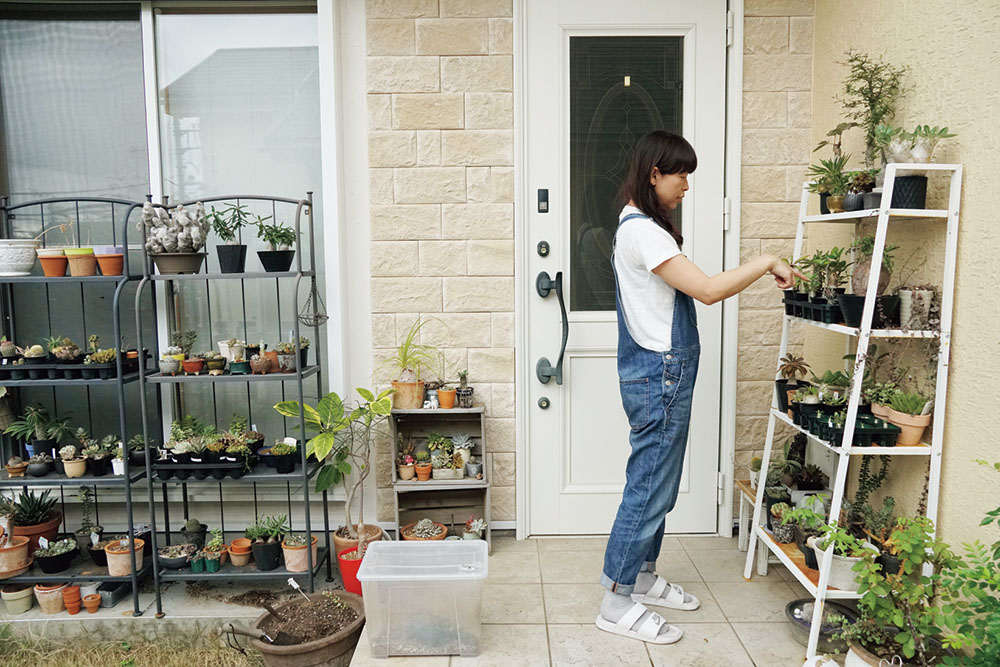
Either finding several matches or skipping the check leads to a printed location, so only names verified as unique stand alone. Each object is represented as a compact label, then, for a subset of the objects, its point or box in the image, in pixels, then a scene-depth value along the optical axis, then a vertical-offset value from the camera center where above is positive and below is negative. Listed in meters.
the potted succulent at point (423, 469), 2.97 -0.92
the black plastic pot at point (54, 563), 2.78 -1.22
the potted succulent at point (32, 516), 2.90 -1.09
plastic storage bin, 2.19 -1.12
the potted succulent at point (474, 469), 3.01 -0.93
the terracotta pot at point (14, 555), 2.73 -1.17
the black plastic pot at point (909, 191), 2.09 +0.17
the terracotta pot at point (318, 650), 2.33 -1.33
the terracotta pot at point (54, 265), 2.71 -0.04
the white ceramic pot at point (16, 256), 2.71 +0.00
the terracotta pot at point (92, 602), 2.75 -1.36
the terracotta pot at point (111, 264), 2.70 -0.04
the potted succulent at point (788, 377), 2.51 -0.46
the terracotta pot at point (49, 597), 2.75 -1.34
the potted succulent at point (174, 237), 2.68 +0.07
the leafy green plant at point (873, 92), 2.35 +0.54
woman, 2.12 -0.27
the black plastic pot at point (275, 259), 2.74 -0.02
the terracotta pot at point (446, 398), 3.01 -0.62
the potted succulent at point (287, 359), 2.78 -0.42
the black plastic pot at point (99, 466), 2.78 -0.84
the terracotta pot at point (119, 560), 2.76 -1.20
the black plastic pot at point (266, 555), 2.77 -1.19
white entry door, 2.97 +0.20
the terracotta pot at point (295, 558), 2.78 -1.21
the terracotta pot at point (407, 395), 3.01 -0.61
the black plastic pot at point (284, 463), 2.74 -0.82
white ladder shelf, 2.05 -0.30
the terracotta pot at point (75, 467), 2.78 -0.84
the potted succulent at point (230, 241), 2.73 +0.05
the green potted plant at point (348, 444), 2.72 -0.80
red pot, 2.73 -1.25
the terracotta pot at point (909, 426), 2.14 -0.54
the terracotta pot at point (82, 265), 2.70 -0.04
